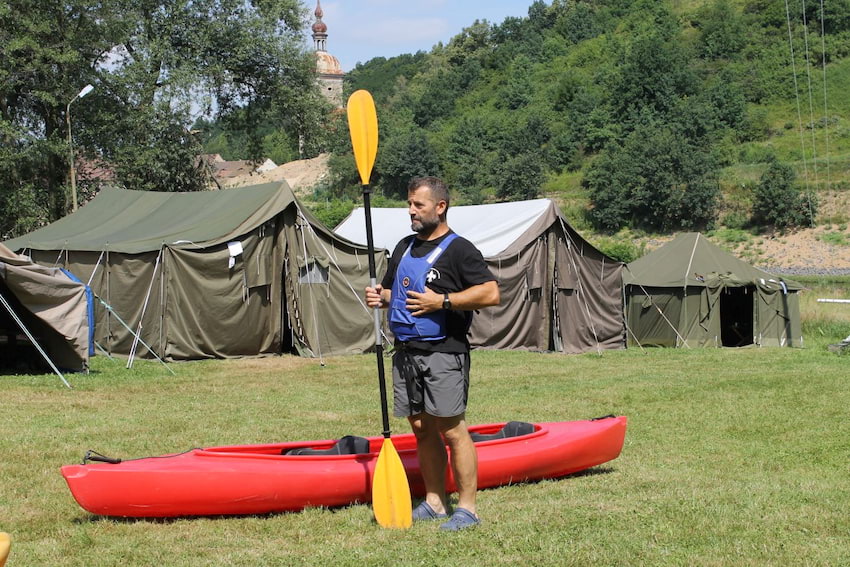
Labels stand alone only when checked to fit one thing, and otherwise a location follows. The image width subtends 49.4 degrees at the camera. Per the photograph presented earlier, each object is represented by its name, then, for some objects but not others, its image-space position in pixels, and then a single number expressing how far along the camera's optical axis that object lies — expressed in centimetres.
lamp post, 2161
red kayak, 449
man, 432
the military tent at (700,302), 1772
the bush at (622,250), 3744
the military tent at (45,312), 1006
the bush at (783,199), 4256
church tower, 12094
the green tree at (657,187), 4600
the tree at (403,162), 6240
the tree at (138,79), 2442
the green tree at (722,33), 6788
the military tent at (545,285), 1573
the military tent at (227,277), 1302
